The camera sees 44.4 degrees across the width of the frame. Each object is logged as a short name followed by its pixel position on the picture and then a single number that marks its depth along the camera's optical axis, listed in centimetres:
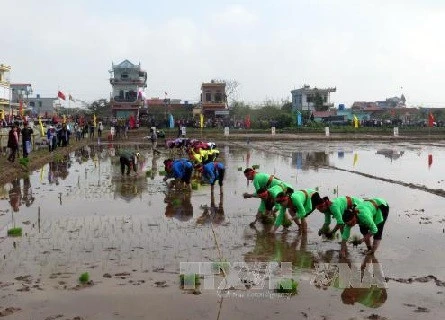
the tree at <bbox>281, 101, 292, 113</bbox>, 9274
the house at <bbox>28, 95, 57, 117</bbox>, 10675
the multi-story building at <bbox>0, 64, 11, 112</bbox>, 5938
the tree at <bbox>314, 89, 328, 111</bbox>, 9431
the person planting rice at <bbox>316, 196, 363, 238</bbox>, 1002
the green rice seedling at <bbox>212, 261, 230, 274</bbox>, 915
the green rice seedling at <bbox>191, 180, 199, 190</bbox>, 1871
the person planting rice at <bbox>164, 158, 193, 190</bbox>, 1789
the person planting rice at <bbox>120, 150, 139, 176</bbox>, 2250
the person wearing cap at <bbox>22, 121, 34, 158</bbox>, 2536
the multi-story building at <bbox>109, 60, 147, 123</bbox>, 7781
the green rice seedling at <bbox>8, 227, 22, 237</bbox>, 1146
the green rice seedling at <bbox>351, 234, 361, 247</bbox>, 1057
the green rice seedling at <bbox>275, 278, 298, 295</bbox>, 813
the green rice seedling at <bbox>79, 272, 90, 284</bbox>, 845
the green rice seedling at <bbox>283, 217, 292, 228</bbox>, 1234
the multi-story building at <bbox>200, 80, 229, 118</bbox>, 8044
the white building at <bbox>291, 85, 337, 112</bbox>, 9556
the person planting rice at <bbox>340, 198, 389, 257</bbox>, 979
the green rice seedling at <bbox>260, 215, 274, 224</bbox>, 1304
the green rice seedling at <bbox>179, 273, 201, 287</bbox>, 843
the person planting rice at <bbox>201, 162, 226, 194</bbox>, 1600
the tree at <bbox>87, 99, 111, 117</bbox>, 8269
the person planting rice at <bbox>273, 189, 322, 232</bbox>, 1130
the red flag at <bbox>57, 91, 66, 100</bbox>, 5334
